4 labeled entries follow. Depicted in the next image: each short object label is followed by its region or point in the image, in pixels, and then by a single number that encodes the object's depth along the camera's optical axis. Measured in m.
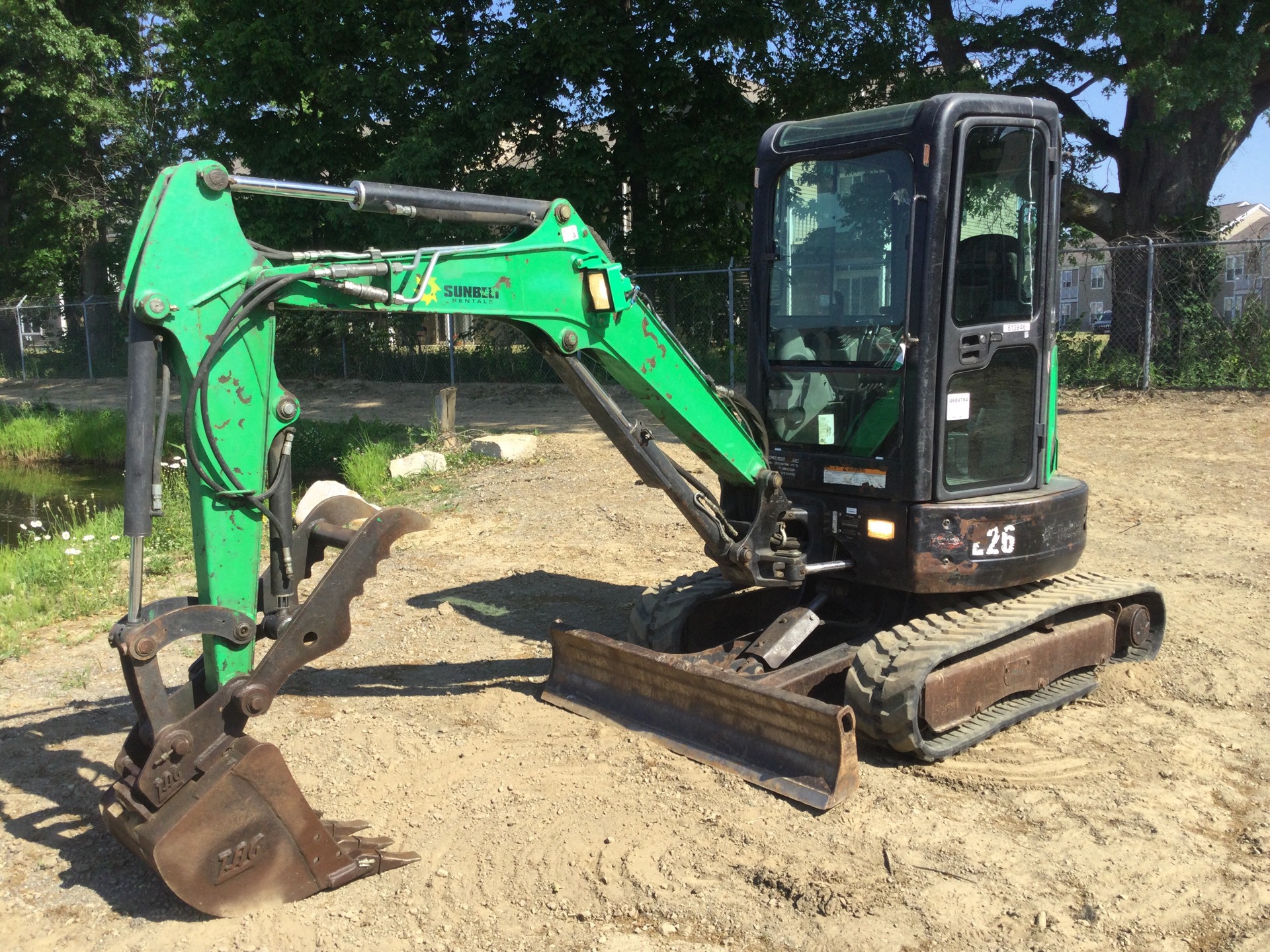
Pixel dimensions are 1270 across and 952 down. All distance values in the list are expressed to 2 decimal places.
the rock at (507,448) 11.77
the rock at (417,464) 11.20
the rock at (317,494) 7.72
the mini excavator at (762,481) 3.69
